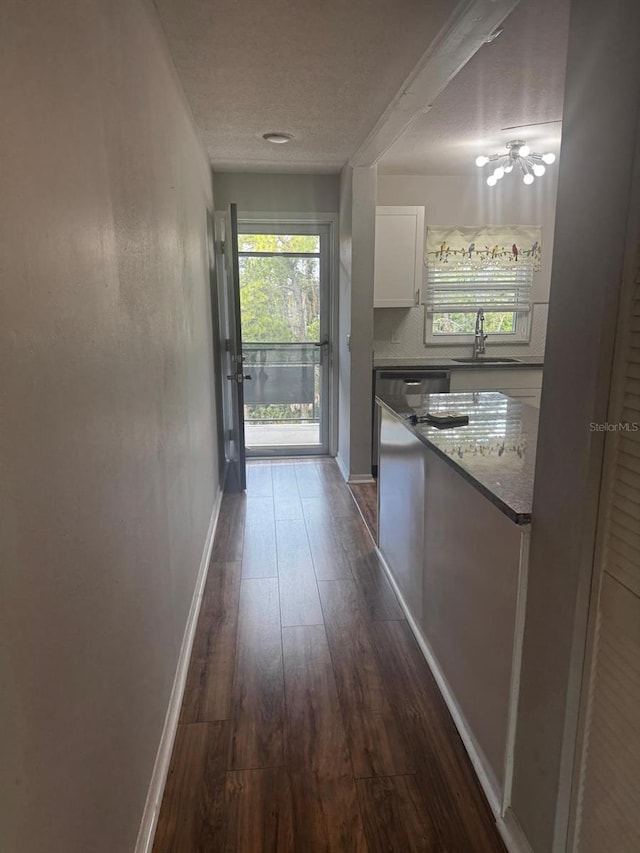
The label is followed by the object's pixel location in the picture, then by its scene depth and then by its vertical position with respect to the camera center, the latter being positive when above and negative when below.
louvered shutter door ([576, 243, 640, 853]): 0.99 -0.62
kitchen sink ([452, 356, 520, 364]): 4.74 -0.29
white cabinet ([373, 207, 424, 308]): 4.20 +0.54
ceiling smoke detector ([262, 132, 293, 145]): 3.34 +1.14
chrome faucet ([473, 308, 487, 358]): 4.85 -0.08
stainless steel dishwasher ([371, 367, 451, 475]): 4.28 -0.43
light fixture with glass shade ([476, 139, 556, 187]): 3.60 +1.14
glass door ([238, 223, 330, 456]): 4.71 -0.09
